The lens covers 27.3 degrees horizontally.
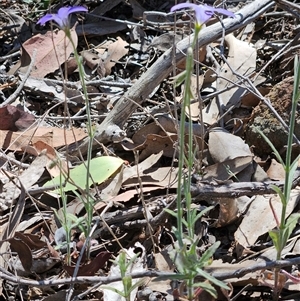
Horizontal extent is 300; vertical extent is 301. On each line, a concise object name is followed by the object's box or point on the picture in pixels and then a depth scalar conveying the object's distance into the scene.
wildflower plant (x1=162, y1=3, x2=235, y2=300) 1.54
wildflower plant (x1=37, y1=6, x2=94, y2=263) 1.46
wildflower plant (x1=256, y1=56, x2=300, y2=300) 1.54
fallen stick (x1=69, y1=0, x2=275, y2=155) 2.53
